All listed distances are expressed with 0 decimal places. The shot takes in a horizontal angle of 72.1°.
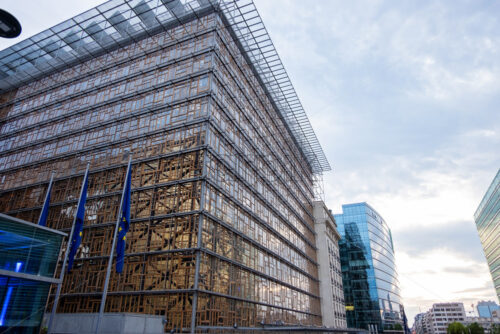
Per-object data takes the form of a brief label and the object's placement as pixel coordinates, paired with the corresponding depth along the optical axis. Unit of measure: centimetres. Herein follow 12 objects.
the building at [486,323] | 19175
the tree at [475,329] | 10225
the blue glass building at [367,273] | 9619
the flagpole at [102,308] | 1930
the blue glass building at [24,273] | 1764
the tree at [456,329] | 11130
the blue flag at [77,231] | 2415
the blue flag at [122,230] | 2274
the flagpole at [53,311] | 2022
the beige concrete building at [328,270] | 6400
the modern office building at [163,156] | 2978
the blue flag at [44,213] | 2795
